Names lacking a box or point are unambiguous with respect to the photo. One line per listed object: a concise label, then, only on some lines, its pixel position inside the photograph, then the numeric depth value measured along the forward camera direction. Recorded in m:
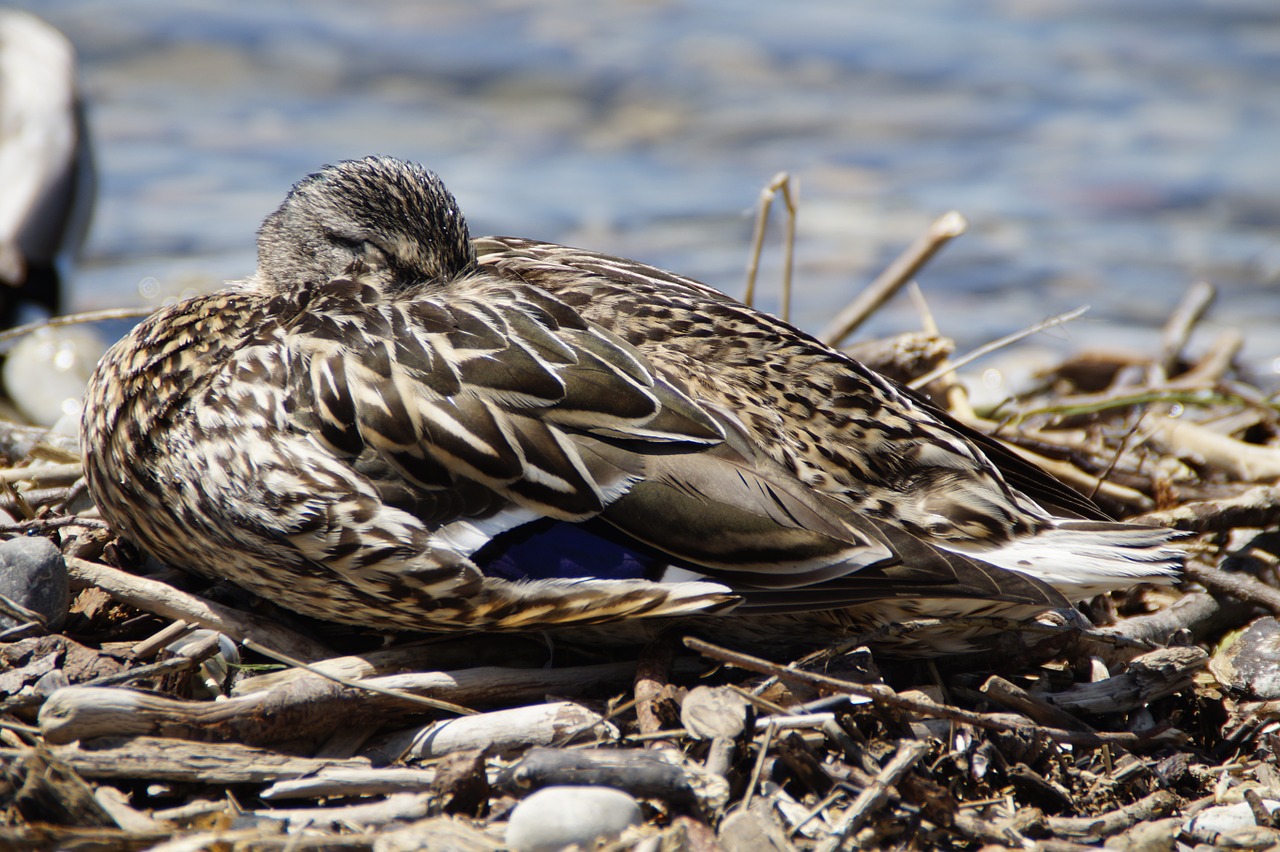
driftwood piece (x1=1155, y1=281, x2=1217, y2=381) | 11.70
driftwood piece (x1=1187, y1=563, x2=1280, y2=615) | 7.76
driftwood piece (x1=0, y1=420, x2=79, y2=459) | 8.87
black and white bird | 15.74
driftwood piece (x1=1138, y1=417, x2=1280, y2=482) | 9.15
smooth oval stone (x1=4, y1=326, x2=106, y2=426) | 12.73
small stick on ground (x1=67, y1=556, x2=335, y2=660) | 6.93
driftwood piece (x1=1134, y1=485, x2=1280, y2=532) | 8.12
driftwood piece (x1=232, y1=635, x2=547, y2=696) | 6.50
